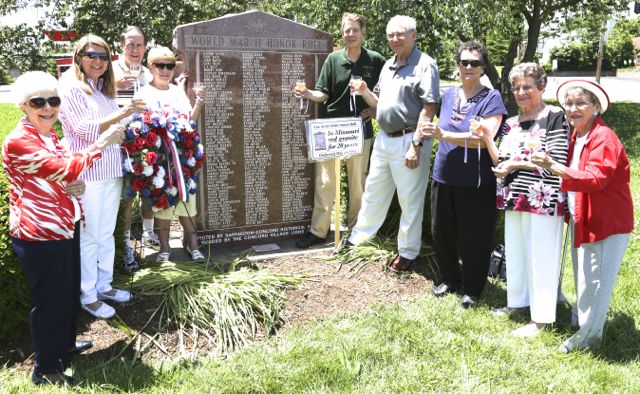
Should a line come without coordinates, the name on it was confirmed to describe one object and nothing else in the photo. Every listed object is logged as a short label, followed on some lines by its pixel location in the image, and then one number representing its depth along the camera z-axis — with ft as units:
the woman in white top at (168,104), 15.71
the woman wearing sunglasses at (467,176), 14.12
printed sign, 17.63
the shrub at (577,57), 129.18
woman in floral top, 13.01
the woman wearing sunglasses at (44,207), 10.44
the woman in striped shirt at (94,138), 13.03
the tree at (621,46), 134.72
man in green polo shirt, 18.28
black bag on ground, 17.51
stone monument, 18.02
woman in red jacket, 11.87
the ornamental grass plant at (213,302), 13.79
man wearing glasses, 16.02
